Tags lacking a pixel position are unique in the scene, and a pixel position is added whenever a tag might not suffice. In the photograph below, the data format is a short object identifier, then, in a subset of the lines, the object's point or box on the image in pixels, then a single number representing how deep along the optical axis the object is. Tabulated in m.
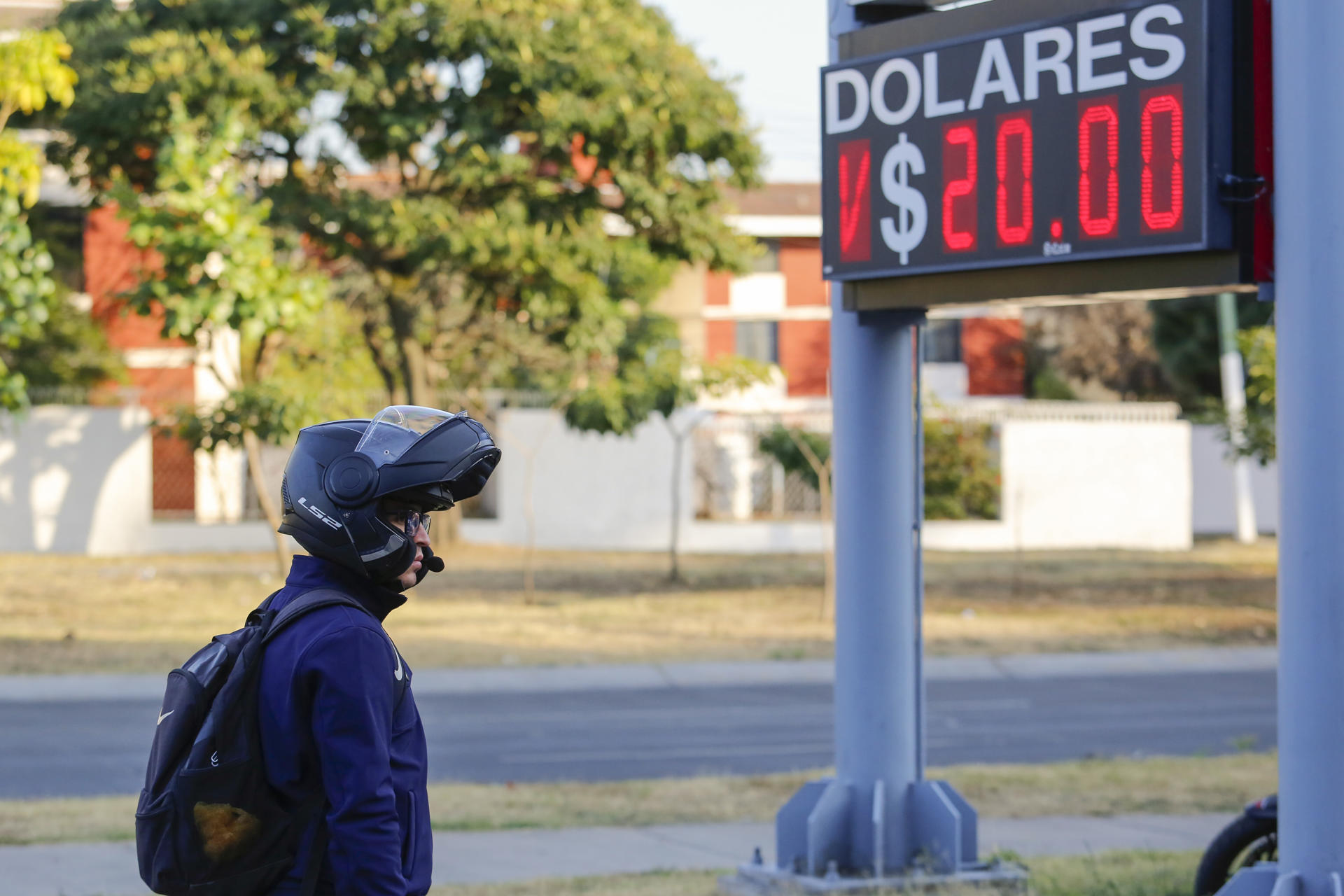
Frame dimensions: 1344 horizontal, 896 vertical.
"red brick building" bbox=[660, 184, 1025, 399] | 44.41
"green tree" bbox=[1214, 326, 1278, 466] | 21.70
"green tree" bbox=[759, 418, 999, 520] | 30.16
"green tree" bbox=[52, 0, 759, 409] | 20.97
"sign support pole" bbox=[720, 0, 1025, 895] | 7.02
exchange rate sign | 5.51
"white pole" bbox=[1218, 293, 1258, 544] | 32.28
